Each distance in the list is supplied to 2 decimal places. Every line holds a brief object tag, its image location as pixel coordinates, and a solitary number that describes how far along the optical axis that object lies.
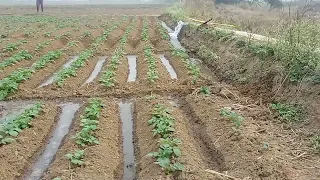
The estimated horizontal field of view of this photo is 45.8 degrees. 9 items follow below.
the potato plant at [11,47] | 15.39
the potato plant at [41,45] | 15.75
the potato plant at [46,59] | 12.45
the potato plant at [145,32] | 19.40
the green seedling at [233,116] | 7.46
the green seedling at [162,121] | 7.06
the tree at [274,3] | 37.13
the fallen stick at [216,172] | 5.63
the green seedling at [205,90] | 9.95
